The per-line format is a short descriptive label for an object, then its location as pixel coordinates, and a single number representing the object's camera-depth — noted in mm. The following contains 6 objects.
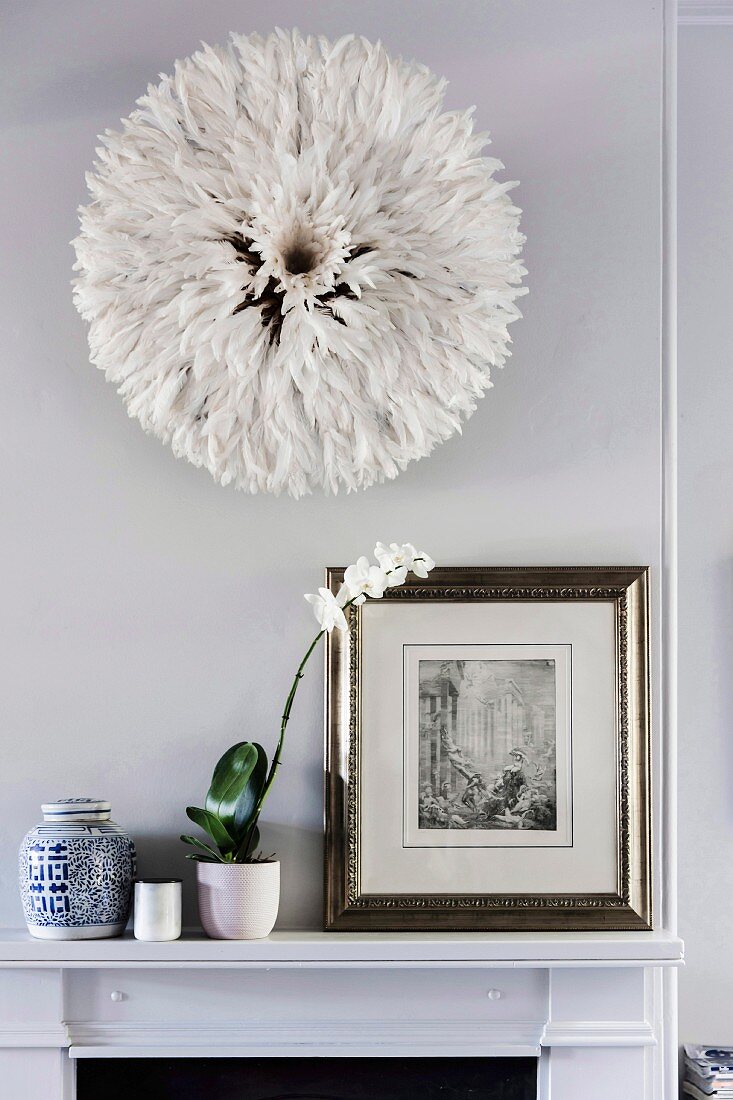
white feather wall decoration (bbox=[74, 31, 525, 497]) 1623
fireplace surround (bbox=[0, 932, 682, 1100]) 1684
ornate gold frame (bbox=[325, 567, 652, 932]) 1743
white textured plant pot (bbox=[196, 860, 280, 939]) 1651
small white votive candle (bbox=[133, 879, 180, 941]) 1642
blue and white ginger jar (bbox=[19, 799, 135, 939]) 1629
